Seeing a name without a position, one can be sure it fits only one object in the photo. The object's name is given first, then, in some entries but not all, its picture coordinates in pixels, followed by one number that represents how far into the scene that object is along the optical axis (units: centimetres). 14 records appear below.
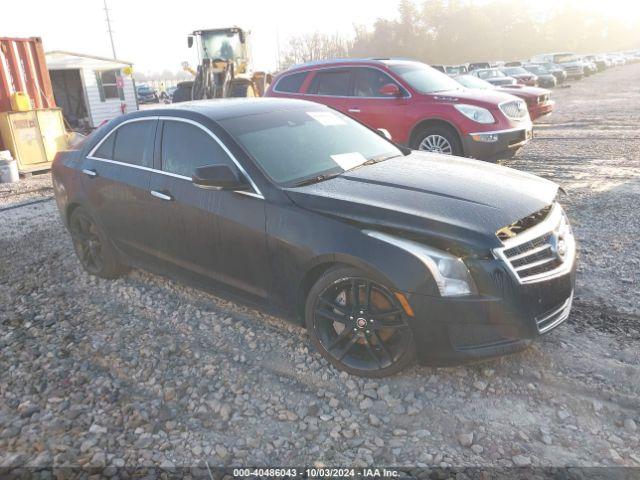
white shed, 2050
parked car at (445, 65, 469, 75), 3472
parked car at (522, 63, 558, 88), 3016
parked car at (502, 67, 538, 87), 2609
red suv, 779
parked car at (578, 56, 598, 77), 4050
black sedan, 272
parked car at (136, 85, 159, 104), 3975
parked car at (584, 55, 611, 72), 4679
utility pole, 6162
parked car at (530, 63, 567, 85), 3384
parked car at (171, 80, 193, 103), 1669
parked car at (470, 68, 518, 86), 2272
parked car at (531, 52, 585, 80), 3662
